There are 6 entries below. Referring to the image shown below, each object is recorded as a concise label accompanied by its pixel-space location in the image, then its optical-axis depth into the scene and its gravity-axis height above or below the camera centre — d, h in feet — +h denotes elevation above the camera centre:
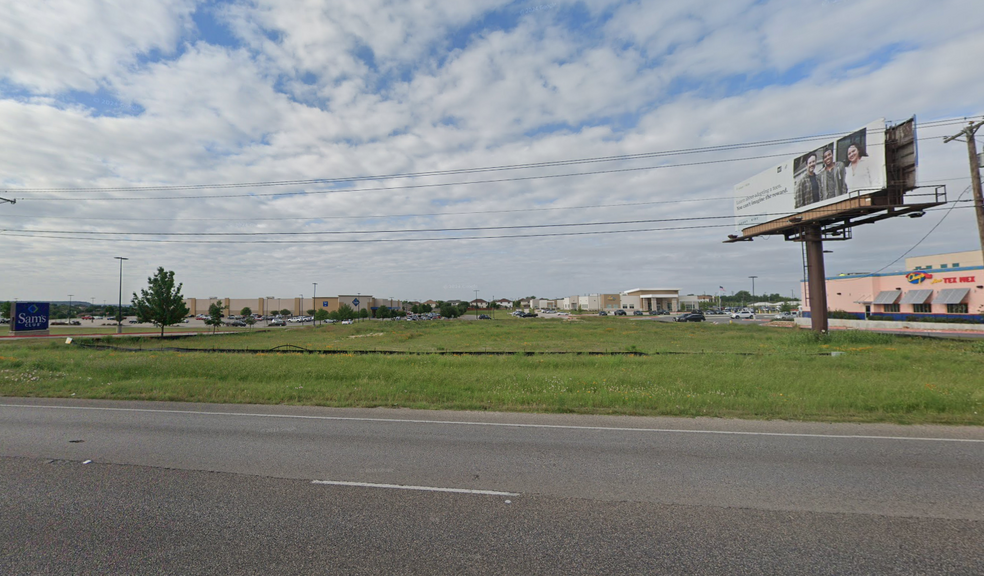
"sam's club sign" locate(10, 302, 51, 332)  132.77 +1.98
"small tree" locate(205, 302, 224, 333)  213.87 +1.54
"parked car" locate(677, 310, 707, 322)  255.91 -5.95
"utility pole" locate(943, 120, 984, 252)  66.19 +18.47
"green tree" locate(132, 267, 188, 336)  160.25 +6.39
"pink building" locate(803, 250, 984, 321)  144.36 +3.54
